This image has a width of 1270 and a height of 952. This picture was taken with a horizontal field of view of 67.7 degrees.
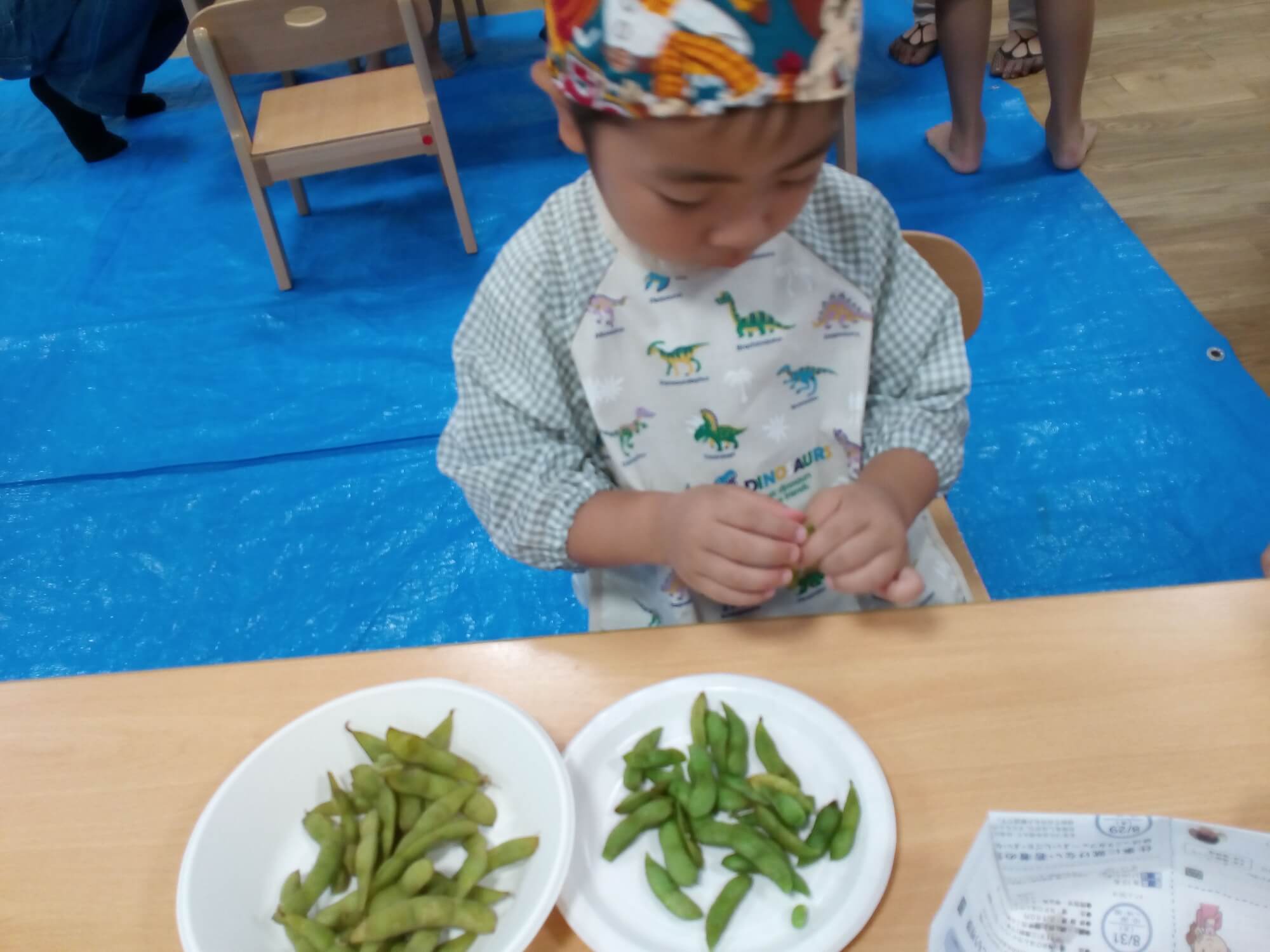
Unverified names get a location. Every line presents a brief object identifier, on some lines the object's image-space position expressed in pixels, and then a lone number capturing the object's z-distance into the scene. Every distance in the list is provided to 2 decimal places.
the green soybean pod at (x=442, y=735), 0.68
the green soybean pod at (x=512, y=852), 0.62
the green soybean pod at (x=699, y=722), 0.69
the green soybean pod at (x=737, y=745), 0.67
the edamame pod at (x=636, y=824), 0.64
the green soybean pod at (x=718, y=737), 0.68
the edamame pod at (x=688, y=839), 0.64
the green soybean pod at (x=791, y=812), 0.64
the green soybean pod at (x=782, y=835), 0.62
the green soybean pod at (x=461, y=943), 0.59
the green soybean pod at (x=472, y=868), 0.61
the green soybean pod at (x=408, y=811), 0.66
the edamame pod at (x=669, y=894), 0.61
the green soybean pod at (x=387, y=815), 0.64
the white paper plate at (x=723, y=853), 0.60
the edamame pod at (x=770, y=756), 0.66
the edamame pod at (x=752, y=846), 0.61
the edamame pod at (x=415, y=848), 0.62
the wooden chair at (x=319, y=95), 2.32
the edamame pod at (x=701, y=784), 0.65
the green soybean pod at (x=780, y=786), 0.65
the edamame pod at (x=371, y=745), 0.68
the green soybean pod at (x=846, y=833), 0.62
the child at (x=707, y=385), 0.70
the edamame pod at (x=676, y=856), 0.62
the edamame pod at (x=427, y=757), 0.67
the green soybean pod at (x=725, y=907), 0.60
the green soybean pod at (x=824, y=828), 0.62
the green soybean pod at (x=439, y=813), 0.65
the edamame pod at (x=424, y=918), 0.58
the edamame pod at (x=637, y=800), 0.65
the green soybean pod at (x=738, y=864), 0.62
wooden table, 0.63
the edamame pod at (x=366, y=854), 0.61
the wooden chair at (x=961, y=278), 1.05
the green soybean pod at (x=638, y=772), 0.67
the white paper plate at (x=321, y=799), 0.59
